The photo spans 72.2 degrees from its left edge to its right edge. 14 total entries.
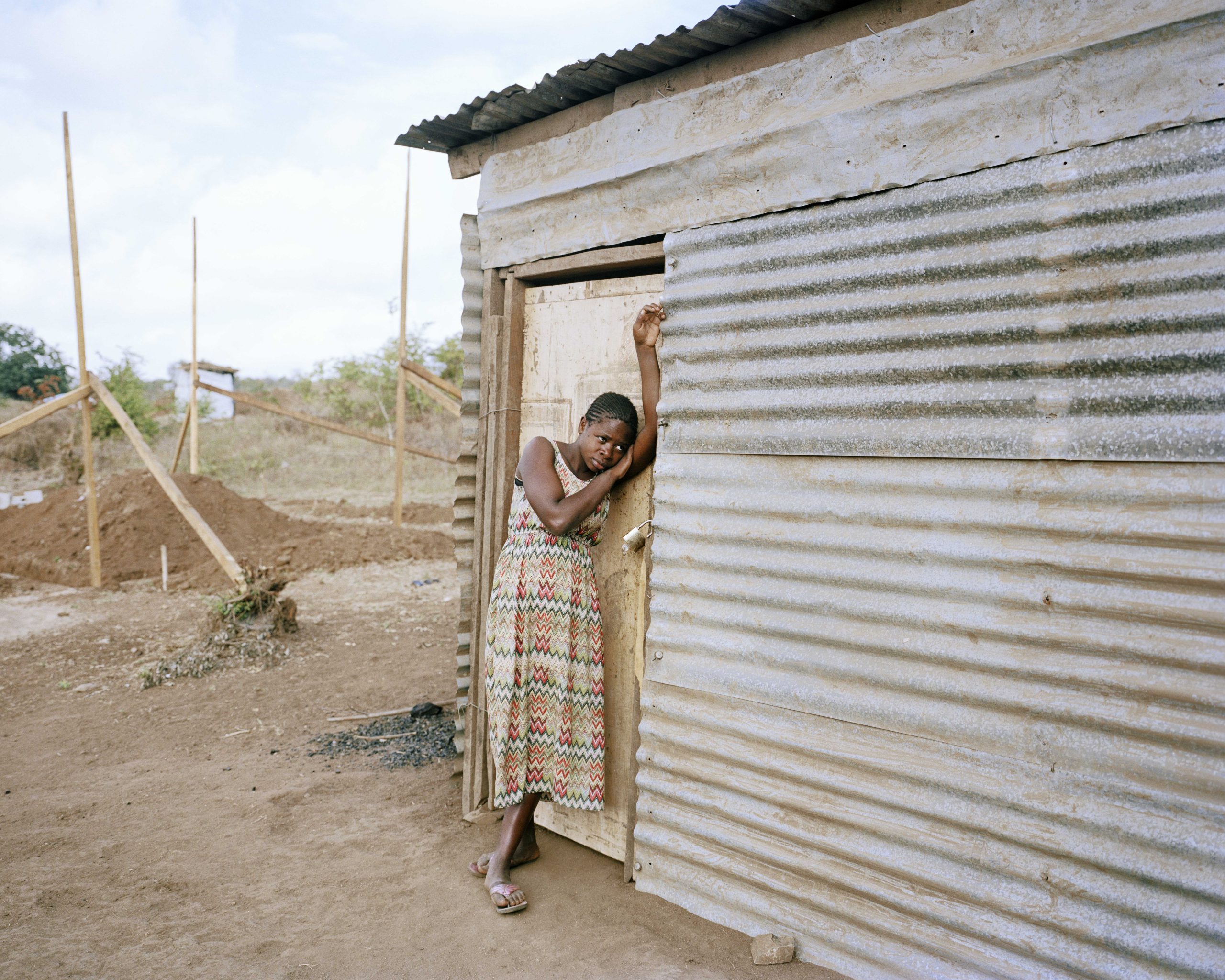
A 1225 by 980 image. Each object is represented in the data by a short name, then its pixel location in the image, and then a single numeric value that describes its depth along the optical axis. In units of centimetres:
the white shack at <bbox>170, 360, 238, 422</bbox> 2219
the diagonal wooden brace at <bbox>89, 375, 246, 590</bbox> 736
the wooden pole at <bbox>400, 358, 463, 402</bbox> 884
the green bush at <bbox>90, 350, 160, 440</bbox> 1973
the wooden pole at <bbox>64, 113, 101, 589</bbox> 838
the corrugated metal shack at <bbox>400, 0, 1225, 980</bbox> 220
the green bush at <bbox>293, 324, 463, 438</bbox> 2294
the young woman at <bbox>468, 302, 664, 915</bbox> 332
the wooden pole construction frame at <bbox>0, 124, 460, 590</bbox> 770
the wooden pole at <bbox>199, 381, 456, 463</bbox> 1063
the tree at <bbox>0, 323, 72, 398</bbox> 2544
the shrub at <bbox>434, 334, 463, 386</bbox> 2327
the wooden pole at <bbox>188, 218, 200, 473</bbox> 1259
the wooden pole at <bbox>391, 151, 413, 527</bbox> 905
